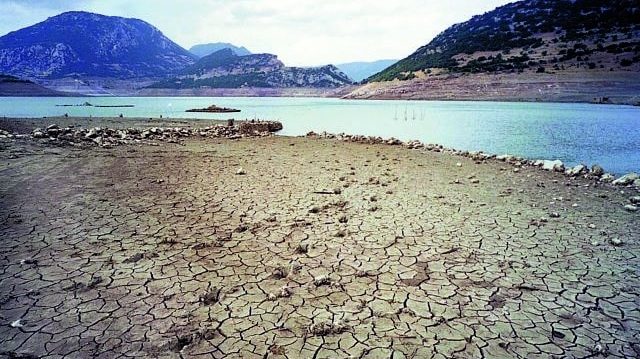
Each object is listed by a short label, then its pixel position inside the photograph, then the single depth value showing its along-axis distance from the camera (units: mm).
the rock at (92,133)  17141
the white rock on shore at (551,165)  12945
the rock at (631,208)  8406
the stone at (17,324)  3910
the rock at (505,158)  14966
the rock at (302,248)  5934
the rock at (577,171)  12280
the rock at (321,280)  4926
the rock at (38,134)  16595
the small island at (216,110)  46438
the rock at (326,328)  3891
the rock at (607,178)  11369
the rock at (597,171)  12102
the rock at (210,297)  4445
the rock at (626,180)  11043
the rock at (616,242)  6377
